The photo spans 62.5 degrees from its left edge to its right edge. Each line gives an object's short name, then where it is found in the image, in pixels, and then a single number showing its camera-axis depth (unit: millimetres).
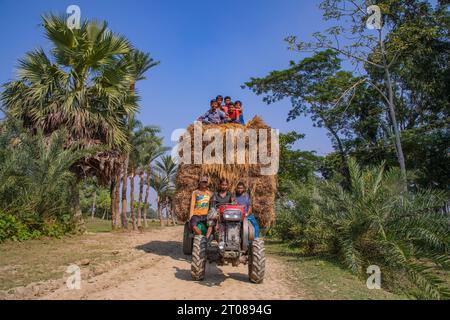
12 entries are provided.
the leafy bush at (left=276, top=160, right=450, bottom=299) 7938
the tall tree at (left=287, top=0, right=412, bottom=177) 15836
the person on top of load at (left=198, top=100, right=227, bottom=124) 10031
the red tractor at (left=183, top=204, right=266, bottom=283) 6066
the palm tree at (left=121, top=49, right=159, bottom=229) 23688
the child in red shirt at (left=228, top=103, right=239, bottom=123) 10100
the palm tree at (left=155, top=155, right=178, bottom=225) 40938
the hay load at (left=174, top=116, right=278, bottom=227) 9305
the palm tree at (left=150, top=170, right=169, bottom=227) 42188
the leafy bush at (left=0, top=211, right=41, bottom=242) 10547
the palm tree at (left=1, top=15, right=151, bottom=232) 14453
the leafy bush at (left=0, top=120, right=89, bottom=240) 11312
